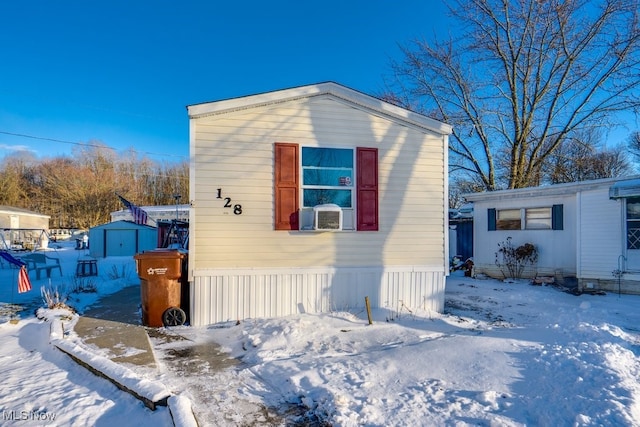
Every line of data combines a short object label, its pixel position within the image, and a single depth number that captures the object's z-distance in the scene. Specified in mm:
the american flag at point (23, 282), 6609
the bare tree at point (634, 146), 25989
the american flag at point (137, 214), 8625
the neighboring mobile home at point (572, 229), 8859
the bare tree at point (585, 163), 19109
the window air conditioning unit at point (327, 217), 6219
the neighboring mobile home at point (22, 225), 24469
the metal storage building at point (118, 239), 19531
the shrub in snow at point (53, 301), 6573
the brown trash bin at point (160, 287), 5941
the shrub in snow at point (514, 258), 10875
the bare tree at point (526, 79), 14396
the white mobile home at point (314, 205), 6105
